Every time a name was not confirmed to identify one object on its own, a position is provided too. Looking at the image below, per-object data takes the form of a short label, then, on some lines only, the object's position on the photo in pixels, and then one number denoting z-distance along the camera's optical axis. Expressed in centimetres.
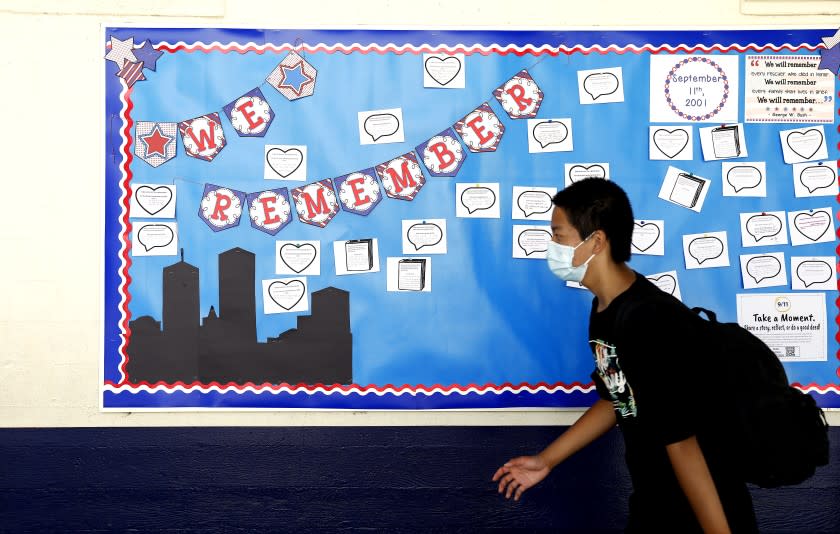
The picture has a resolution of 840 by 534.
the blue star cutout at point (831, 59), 320
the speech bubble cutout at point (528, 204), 317
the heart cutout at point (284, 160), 314
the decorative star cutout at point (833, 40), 320
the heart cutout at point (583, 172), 317
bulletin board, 313
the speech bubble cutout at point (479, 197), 316
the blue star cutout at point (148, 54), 313
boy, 179
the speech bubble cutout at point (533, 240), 316
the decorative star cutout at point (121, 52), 313
